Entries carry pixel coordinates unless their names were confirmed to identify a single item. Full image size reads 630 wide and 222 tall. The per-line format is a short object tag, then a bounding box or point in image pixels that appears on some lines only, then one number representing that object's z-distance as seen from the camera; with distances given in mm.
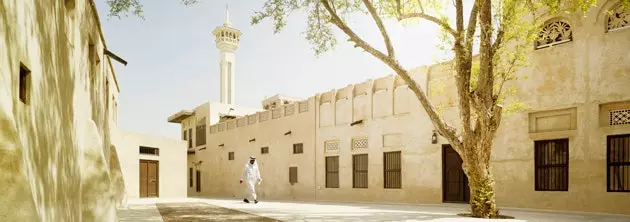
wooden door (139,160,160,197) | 20198
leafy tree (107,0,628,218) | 9539
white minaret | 36750
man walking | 16219
